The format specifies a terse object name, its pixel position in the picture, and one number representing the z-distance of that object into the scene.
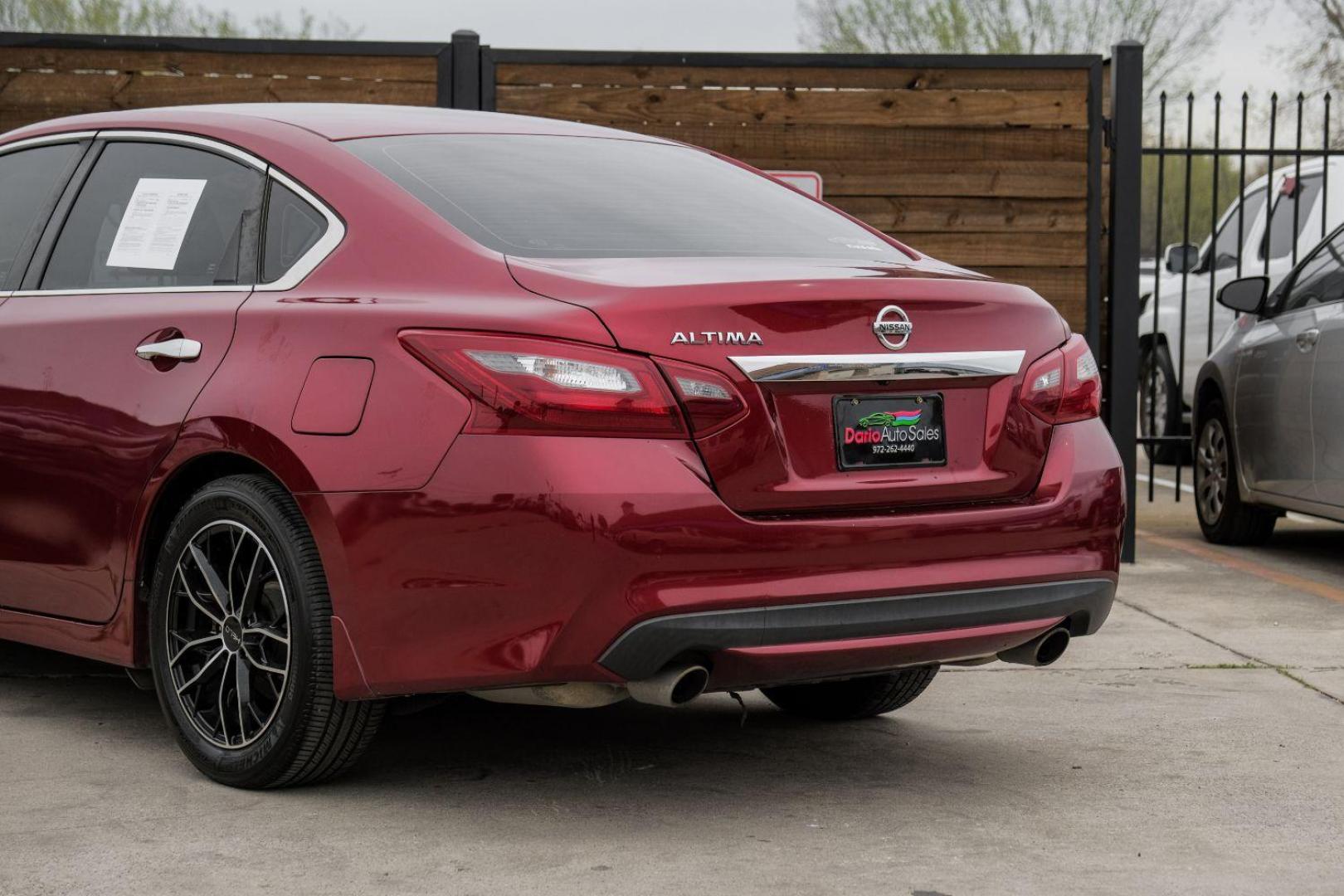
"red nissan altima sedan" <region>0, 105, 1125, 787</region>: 3.64
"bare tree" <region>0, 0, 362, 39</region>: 38.12
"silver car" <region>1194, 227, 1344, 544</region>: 7.99
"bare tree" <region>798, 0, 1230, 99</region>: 38.66
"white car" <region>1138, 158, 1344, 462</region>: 11.39
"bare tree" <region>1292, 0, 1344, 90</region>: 33.12
